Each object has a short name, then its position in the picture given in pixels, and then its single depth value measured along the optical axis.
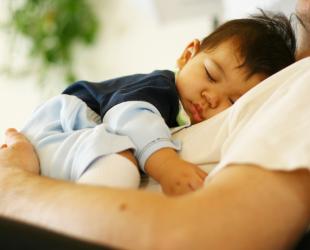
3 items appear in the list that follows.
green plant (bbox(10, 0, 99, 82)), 2.67
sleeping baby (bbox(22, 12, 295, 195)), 0.68
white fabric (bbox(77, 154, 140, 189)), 0.64
